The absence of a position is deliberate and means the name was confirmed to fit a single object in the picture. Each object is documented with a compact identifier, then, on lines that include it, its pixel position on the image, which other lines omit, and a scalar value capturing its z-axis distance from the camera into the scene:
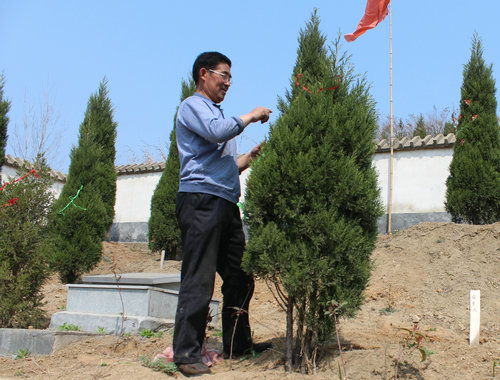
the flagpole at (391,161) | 11.90
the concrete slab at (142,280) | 4.83
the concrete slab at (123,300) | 4.74
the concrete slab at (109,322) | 4.61
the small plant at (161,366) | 3.10
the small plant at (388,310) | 5.77
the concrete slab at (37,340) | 4.30
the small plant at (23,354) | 4.26
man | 3.07
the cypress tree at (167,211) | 12.65
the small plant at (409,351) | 2.65
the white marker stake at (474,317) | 3.46
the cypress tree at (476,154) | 10.20
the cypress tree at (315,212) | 2.96
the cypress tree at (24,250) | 5.01
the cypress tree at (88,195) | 11.00
